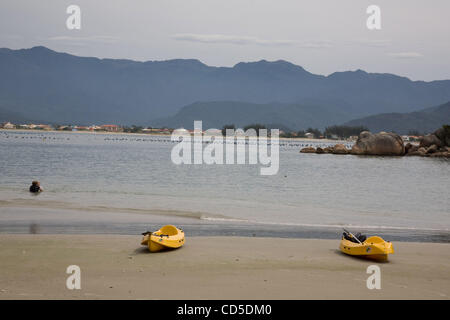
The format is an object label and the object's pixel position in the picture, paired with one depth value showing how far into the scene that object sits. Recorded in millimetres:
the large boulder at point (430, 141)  82688
